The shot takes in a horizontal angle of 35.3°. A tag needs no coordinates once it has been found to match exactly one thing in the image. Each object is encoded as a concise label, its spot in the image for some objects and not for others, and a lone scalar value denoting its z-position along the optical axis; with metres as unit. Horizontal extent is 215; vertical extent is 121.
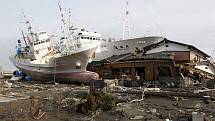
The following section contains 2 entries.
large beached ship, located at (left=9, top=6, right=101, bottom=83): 39.59
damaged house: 35.69
